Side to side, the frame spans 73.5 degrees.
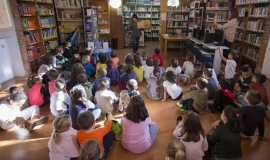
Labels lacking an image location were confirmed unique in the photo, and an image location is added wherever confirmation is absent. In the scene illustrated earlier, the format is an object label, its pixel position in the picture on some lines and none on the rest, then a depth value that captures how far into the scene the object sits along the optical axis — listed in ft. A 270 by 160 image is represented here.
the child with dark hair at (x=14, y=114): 8.81
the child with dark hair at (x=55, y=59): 15.77
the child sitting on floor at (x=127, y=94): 10.28
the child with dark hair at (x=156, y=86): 12.15
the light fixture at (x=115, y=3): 18.45
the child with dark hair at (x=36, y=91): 10.87
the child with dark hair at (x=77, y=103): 8.16
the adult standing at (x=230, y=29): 16.47
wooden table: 23.18
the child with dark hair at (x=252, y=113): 7.59
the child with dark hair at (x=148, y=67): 14.38
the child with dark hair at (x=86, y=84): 10.55
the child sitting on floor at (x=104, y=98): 9.96
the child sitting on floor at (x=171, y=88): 11.27
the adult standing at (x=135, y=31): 23.97
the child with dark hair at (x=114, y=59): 16.20
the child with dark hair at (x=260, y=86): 9.96
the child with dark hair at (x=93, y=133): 6.36
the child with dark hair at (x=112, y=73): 13.83
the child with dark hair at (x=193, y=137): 6.11
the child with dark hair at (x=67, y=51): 18.79
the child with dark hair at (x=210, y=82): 11.53
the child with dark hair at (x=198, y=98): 9.80
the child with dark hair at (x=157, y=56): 17.11
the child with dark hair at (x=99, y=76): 11.70
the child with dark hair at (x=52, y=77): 11.05
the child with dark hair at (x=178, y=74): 13.93
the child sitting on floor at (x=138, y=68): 14.18
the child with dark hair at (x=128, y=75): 12.86
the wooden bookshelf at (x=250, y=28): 17.49
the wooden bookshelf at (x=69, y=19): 22.68
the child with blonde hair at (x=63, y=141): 6.27
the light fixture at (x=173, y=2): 19.86
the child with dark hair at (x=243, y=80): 11.66
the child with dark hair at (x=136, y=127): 7.04
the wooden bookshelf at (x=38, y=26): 17.79
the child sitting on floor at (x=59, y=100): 9.46
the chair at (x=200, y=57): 16.63
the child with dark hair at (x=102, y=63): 14.84
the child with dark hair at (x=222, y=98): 9.81
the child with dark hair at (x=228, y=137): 6.35
